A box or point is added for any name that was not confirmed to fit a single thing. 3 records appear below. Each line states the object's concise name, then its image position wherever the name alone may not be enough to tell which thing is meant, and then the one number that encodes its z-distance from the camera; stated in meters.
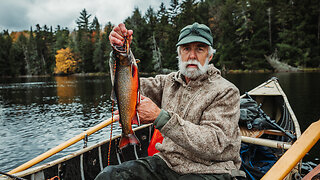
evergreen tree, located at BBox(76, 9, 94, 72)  60.97
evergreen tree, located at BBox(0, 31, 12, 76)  61.44
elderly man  2.02
